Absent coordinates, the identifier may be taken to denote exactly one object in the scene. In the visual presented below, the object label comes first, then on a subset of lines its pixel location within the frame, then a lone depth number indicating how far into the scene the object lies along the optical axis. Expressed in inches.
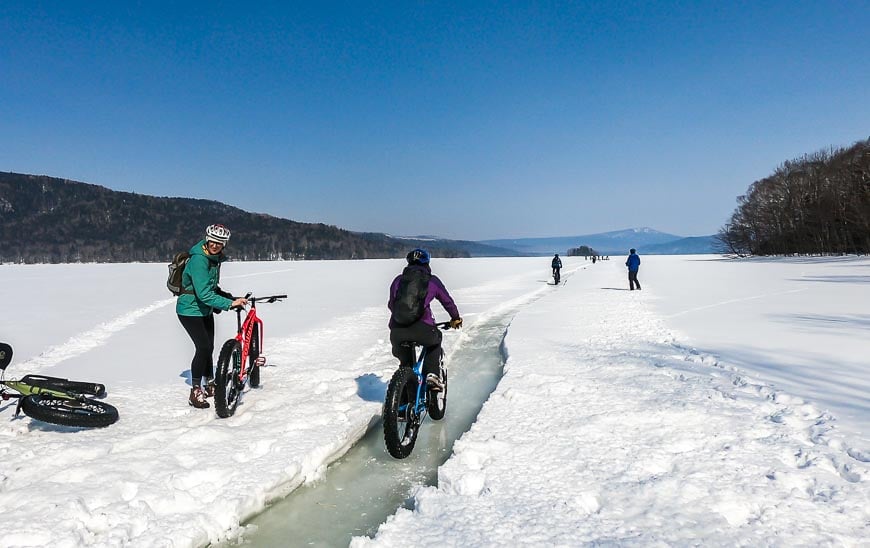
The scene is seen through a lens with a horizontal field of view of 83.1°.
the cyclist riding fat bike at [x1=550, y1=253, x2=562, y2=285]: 1129.4
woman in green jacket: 197.3
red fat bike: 197.0
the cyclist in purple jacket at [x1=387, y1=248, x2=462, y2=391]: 176.4
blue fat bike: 161.9
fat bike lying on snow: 170.4
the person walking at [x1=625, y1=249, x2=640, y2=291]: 856.9
